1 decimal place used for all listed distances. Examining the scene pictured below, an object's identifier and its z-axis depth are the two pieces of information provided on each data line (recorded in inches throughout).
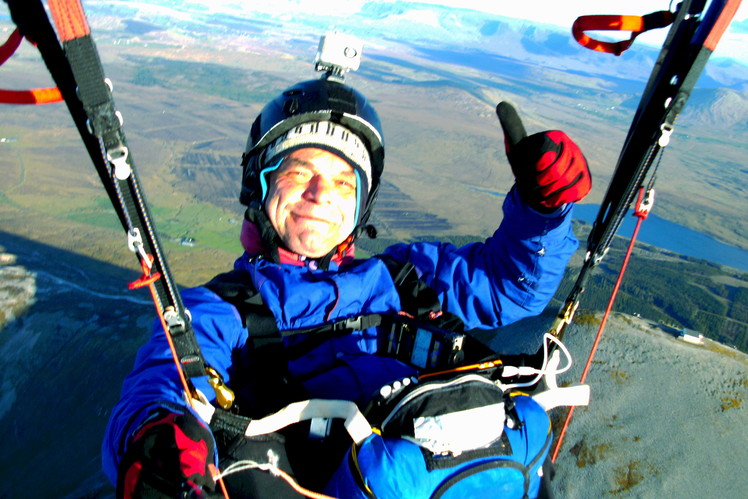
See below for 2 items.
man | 25.6
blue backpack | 21.3
